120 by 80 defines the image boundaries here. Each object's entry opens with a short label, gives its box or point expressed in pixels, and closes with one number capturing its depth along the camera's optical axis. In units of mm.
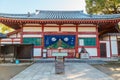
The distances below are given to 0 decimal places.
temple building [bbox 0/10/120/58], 6352
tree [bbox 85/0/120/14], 9975
